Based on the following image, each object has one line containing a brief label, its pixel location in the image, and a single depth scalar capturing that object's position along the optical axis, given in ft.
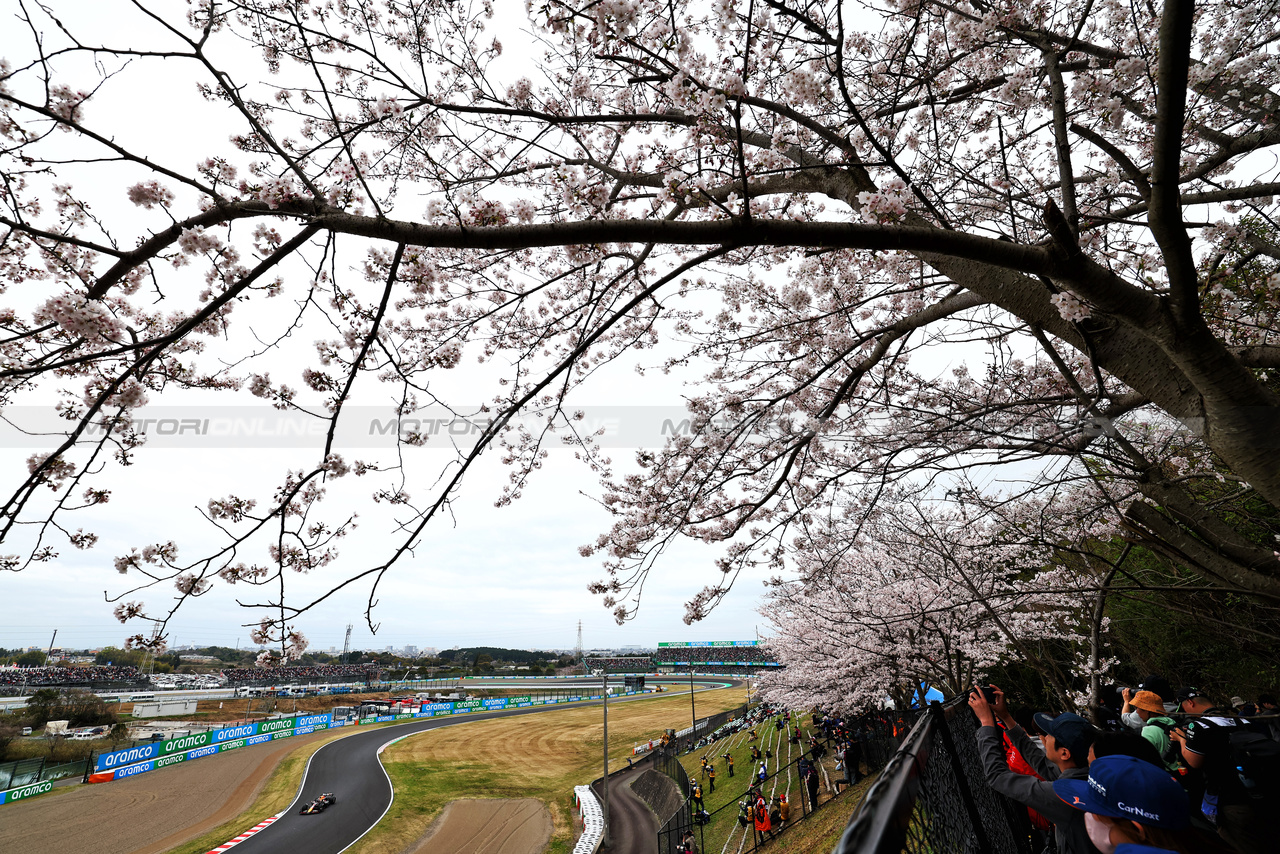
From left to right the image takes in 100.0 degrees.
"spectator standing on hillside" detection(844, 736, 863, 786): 46.70
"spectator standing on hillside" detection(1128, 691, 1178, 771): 11.09
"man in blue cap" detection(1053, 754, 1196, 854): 5.40
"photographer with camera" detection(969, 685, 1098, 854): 7.67
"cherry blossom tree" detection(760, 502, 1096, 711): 27.81
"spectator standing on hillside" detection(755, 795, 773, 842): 43.32
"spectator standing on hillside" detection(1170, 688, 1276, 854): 8.99
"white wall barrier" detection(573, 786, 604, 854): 53.88
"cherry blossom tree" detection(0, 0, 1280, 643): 7.73
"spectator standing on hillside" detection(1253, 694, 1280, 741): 11.39
